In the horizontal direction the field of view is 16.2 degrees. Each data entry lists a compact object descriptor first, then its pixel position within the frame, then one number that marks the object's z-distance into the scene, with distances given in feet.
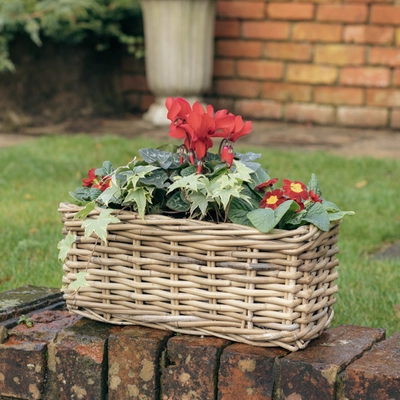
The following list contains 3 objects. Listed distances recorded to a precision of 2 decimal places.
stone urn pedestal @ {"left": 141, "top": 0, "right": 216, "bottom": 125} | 19.57
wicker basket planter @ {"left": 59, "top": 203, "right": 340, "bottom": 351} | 6.85
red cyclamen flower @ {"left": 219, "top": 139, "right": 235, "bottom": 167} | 7.33
